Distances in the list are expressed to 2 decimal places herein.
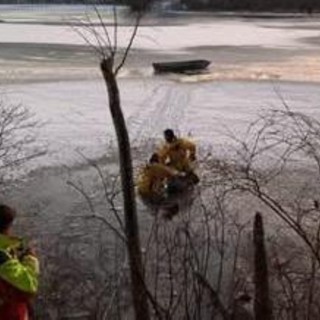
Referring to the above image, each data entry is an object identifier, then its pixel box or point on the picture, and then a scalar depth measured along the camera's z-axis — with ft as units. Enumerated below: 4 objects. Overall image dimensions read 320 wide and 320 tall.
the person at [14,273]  14.08
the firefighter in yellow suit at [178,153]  44.34
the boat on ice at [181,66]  106.52
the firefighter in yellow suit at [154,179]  42.73
